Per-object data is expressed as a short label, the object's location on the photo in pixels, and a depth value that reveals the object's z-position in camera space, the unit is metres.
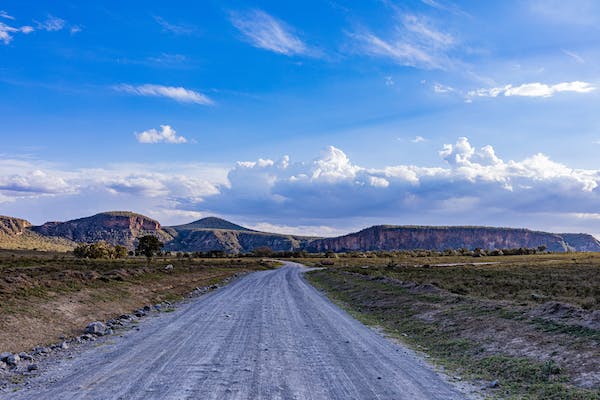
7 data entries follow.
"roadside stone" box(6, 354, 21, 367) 11.12
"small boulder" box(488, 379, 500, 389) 10.20
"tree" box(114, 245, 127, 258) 111.75
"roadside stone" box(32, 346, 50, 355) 12.70
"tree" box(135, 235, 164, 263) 90.62
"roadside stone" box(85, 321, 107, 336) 15.69
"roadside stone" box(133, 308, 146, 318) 20.73
